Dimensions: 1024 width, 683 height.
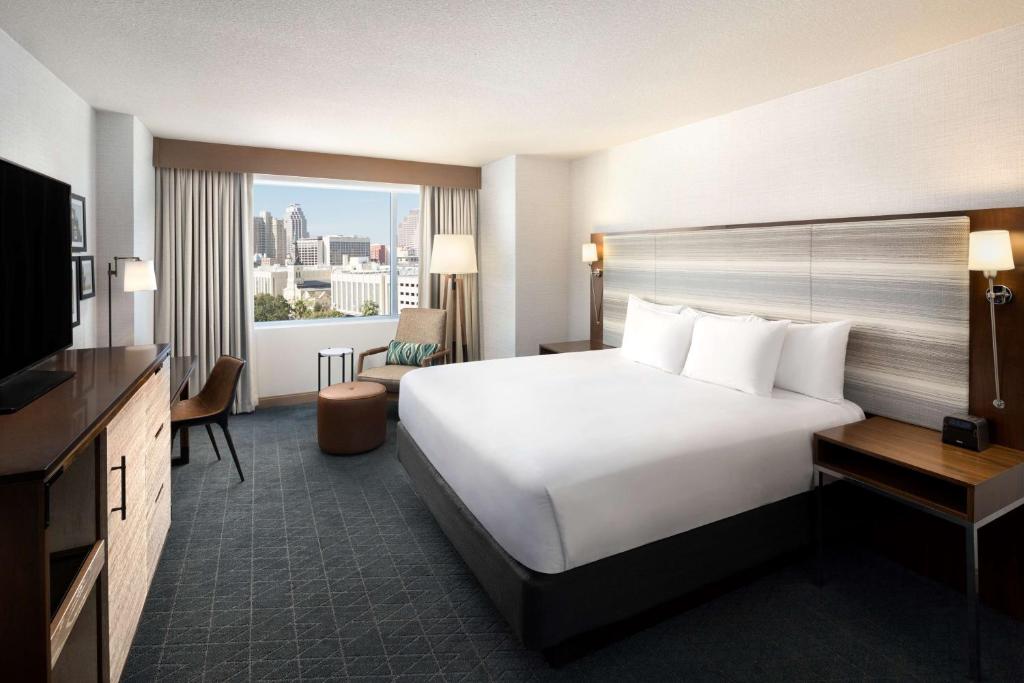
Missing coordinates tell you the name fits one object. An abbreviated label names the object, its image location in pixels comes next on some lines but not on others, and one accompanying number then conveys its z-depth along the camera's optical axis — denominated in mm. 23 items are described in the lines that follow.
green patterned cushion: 5168
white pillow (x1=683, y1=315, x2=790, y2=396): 3010
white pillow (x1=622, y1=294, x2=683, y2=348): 4102
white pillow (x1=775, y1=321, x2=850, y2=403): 2922
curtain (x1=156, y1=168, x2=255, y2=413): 4828
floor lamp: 5309
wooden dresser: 1188
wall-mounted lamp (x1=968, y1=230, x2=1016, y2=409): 2209
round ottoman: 4031
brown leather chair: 3363
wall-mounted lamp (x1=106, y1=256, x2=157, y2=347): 3650
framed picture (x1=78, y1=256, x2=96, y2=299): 3477
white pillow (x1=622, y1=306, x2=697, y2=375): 3602
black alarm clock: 2297
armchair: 4930
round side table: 5197
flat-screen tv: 1675
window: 5676
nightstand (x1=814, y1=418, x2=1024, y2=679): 1963
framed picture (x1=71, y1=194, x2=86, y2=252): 3393
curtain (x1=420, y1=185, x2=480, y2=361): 5930
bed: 1915
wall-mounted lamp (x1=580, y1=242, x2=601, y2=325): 4914
